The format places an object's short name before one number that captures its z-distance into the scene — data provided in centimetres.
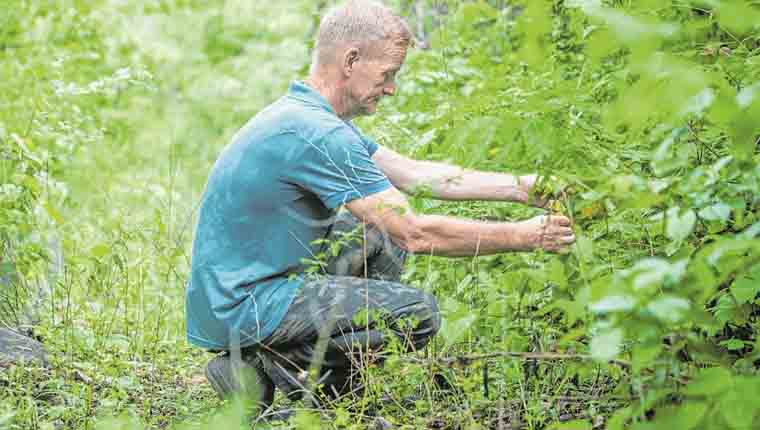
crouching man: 616
